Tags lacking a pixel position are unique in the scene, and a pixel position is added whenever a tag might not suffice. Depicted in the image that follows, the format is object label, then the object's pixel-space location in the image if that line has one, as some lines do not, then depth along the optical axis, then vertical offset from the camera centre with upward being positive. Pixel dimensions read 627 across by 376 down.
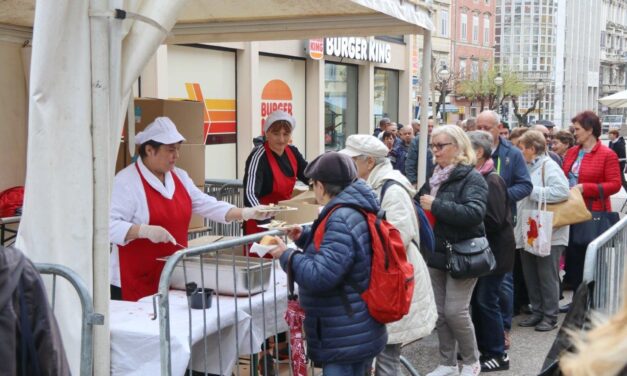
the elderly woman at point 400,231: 4.56 -0.61
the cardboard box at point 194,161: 6.97 -0.31
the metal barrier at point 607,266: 4.11 -0.83
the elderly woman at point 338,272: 3.73 -0.70
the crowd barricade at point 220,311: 3.53 -0.95
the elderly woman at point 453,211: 5.20 -0.56
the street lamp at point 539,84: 72.93 +4.64
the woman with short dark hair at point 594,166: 7.50 -0.35
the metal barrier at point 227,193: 8.52 -0.78
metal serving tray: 4.11 -0.81
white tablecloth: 3.52 -1.02
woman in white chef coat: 4.18 -0.50
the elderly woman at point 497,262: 5.77 -1.03
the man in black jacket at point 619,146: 22.19 -0.45
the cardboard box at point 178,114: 6.78 +0.12
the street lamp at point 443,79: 34.83 +2.38
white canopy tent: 3.13 +0.01
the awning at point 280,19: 5.86 +0.90
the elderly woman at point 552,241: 6.98 -1.03
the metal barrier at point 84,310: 3.10 -0.76
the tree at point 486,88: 59.41 +3.34
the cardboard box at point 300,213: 5.39 -0.60
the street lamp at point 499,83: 42.12 +2.61
